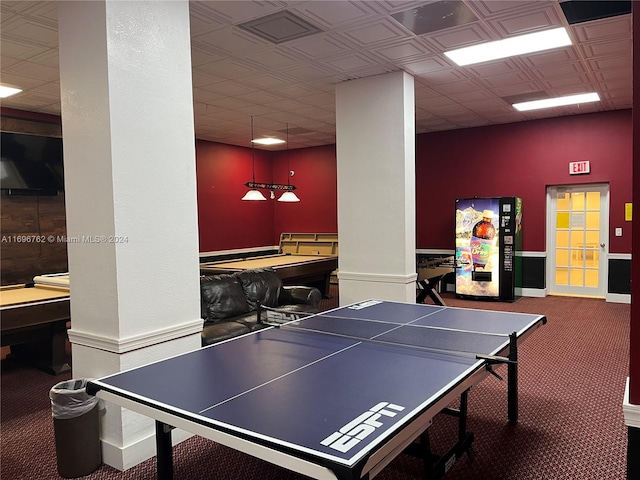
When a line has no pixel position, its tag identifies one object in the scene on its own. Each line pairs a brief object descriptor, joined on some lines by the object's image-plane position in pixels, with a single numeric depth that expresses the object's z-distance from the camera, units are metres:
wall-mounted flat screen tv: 6.35
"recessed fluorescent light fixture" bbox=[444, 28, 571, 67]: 4.27
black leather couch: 4.75
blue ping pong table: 1.50
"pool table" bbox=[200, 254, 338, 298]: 7.21
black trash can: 2.80
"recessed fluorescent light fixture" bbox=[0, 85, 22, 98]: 5.56
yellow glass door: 7.93
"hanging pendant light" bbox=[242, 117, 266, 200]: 7.62
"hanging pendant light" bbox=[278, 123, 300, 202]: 8.13
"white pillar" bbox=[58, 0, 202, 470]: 2.71
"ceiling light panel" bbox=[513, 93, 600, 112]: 6.56
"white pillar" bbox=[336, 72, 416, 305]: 5.16
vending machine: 7.90
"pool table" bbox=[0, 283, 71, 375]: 4.14
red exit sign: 7.73
